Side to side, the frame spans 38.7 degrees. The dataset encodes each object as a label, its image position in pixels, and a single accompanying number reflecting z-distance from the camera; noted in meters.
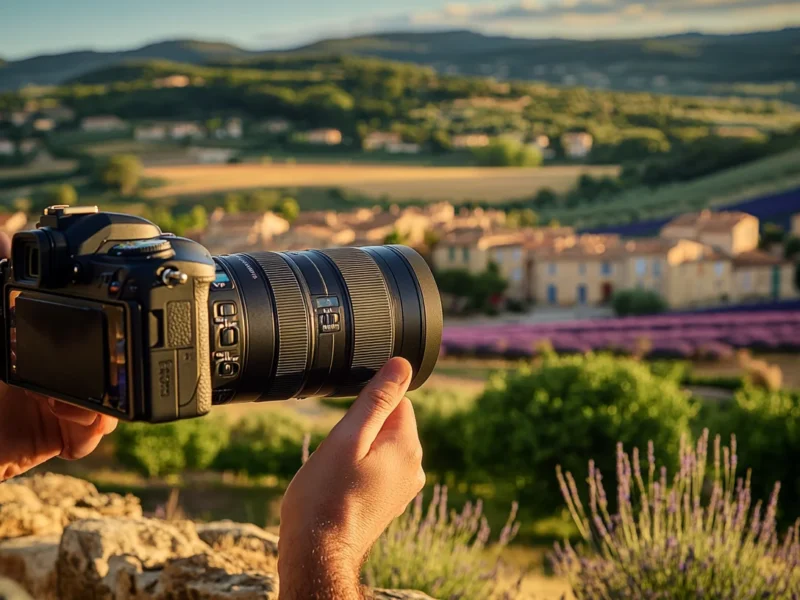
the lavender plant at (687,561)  2.93
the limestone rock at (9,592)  0.87
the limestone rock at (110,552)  2.64
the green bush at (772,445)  6.86
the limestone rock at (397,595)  2.44
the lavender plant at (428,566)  3.20
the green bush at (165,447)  9.99
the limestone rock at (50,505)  3.16
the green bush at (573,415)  7.03
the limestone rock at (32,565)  2.88
